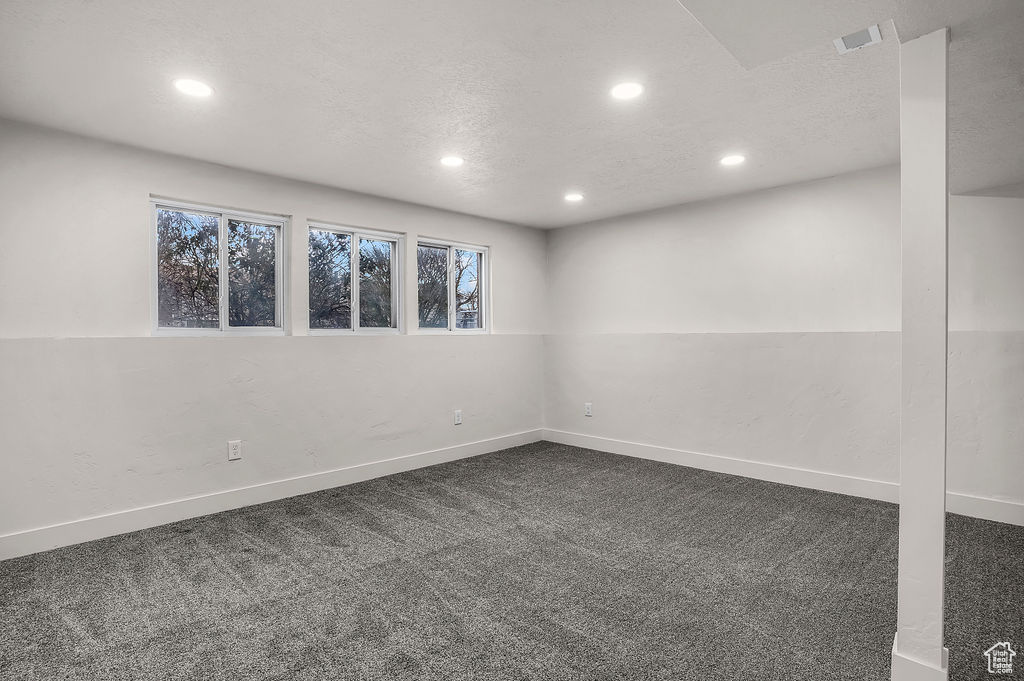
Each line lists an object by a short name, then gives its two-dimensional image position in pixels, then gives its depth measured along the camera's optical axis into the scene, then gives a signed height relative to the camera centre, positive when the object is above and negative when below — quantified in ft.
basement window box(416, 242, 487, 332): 17.34 +1.80
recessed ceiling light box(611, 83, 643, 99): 8.63 +4.05
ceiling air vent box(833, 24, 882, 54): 5.99 +3.45
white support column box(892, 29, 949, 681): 5.71 -0.27
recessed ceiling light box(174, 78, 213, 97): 8.33 +4.00
